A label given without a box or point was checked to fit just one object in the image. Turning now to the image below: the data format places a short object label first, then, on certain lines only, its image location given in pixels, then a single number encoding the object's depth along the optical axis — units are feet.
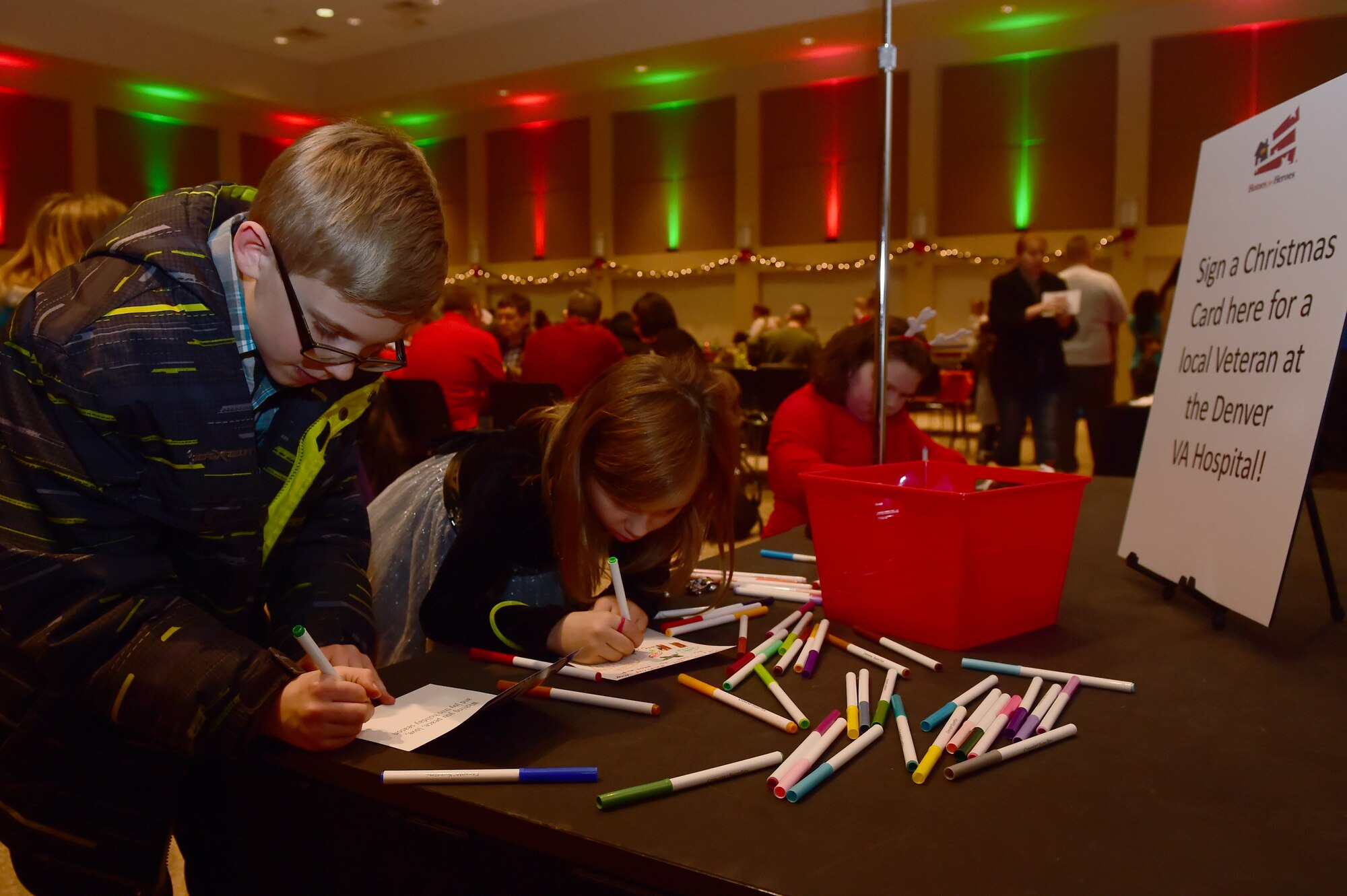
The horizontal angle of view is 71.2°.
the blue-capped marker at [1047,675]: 3.29
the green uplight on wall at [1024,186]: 31.58
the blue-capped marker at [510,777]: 2.56
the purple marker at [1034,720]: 2.87
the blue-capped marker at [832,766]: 2.45
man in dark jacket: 16.99
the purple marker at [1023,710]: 2.91
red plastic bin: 3.63
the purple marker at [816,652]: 3.43
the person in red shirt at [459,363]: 14.75
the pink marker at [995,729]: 2.75
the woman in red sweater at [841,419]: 7.73
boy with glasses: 2.80
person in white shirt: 18.98
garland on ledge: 32.60
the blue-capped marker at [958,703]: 2.93
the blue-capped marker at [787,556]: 5.31
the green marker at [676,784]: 2.40
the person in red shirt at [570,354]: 15.79
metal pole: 4.96
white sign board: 3.87
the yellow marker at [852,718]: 2.87
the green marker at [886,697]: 2.97
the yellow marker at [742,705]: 2.89
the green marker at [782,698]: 2.93
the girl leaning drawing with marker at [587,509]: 3.87
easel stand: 4.08
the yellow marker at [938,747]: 2.57
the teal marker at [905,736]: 2.66
